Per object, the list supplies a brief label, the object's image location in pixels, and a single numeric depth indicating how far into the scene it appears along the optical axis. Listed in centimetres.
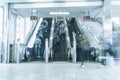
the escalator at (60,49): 1686
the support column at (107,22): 1323
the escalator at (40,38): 1761
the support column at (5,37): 1416
